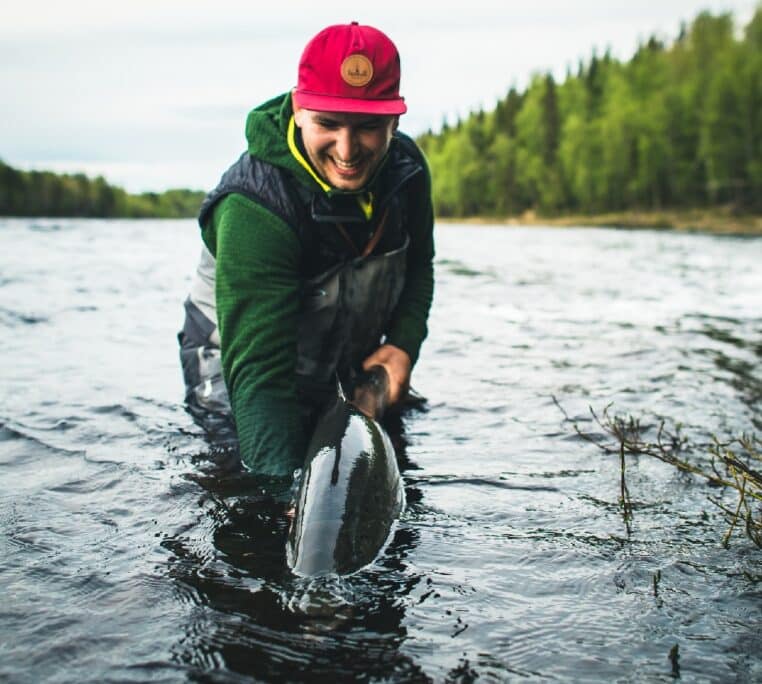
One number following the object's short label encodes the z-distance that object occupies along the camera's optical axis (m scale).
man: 3.26
